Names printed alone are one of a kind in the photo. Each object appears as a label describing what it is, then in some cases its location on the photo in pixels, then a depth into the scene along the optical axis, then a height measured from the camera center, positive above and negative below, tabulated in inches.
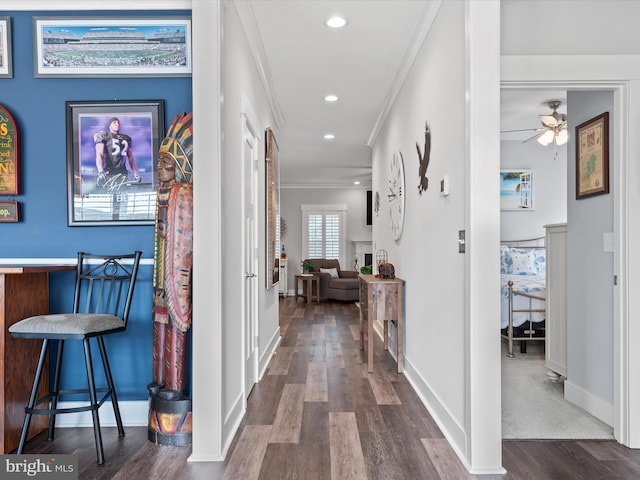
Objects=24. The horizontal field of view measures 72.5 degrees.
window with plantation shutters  424.2 +4.9
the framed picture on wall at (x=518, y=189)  265.3 +28.0
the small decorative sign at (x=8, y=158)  109.8 +20.1
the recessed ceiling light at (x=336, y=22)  124.3 +61.8
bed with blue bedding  183.2 -32.2
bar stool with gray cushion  87.5 -17.7
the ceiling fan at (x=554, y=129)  187.5 +46.2
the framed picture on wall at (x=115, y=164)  110.0 +18.5
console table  157.6 -24.7
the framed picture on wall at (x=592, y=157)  111.0 +20.7
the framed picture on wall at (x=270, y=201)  169.6 +14.3
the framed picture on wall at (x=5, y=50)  110.0 +47.6
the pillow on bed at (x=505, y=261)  231.9 -13.9
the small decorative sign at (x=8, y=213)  109.8 +6.3
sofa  356.2 -38.3
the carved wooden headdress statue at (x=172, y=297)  95.9 -13.3
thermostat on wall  106.7 +12.3
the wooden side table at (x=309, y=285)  363.6 -41.5
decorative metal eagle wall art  127.6 +22.8
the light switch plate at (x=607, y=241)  107.3 -1.8
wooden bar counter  92.4 -25.5
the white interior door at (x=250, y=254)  127.6 -5.6
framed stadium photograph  109.7 +48.0
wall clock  166.6 +16.9
